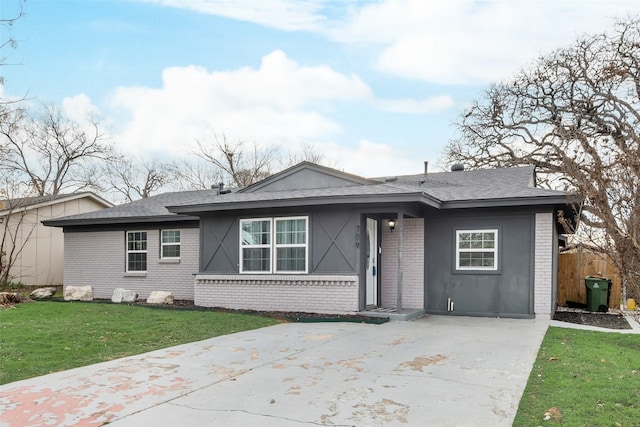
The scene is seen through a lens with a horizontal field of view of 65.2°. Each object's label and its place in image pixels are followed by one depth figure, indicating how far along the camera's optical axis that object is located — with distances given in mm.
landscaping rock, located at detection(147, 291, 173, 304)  13680
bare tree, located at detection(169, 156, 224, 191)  36500
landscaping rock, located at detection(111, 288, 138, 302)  14281
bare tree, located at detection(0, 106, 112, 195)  30156
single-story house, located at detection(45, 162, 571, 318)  10852
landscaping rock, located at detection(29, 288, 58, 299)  14854
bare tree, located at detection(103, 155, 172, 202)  37875
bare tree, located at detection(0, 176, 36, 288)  17922
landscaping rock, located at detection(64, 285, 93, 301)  14781
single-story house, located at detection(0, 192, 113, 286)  18547
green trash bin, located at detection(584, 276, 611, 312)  13531
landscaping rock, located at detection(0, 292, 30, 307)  12010
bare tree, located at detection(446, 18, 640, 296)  21250
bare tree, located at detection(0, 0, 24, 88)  5477
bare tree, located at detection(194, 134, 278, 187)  35094
